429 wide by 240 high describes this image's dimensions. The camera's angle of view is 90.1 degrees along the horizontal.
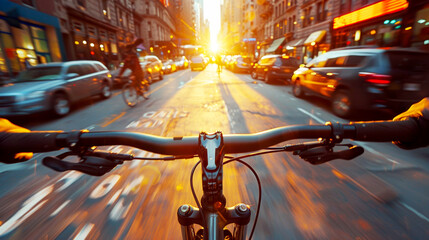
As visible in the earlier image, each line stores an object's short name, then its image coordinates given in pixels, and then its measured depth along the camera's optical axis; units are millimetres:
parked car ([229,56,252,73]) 23016
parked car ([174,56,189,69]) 31886
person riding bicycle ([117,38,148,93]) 8452
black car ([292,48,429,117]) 5250
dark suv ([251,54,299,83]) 14039
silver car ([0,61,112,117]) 5965
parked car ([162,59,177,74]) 24547
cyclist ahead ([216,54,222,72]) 19203
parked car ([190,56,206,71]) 30297
